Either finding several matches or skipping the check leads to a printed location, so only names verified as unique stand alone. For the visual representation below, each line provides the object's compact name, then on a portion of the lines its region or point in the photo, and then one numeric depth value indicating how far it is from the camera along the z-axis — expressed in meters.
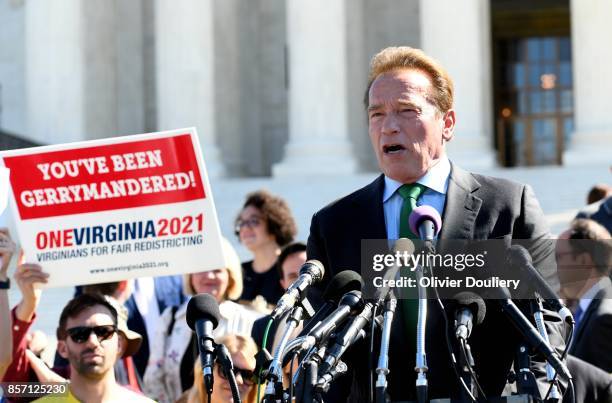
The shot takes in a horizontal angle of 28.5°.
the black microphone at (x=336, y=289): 4.92
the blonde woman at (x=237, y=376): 7.95
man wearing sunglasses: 7.78
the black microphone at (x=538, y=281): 4.68
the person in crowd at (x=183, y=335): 10.04
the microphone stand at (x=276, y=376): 4.41
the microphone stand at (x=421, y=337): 4.42
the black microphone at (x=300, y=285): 4.71
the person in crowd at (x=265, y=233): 12.18
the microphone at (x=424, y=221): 4.90
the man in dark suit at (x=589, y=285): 8.36
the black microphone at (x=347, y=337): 4.49
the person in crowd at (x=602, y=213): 12.94
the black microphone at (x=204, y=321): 4.93
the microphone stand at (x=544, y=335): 4.45
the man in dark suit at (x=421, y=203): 5.41
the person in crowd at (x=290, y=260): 10.64
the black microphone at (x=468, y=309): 4.67
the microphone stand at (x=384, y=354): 4.41
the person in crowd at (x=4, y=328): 8.05
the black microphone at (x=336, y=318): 4.51
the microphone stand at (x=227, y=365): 4.71
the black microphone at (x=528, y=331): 4.36
